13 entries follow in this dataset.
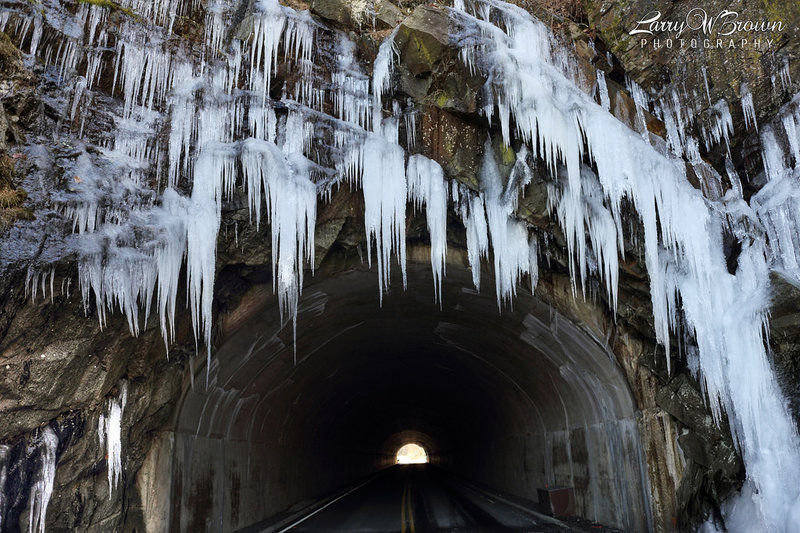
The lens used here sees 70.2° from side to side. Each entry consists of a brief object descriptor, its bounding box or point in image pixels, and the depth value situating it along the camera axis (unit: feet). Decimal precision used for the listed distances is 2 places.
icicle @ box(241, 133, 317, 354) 26.48
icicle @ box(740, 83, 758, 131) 32.22
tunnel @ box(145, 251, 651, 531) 32.89
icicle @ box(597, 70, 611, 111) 32.91
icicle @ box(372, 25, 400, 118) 28.66
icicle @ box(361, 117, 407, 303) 28.35
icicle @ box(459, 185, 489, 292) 29.81
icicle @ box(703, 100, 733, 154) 32.86
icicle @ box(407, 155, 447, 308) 28.99
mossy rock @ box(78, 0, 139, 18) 26.11
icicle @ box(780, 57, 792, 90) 31.45
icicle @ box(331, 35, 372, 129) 29.07
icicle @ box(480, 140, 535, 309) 29.43
